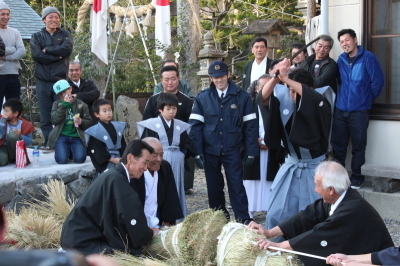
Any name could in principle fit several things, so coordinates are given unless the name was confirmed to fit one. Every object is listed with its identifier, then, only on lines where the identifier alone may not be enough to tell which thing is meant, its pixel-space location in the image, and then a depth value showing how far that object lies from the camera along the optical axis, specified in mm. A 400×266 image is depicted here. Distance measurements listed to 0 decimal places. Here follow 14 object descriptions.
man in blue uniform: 6070
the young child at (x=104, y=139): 6371
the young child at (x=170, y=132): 6141
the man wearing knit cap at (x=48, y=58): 7867
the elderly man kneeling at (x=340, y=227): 3992
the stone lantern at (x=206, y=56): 11039
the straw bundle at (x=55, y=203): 5816
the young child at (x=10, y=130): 6754
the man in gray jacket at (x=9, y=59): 7855
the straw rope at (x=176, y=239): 4469
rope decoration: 13211
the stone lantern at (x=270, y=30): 10539
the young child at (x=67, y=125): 6922
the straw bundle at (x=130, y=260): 4148
